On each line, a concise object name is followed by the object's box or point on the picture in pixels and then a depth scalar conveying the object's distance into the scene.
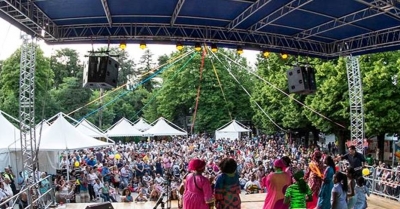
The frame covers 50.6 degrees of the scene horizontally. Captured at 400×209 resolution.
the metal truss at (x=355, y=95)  13.94
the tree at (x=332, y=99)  24.09
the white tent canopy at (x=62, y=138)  14.64
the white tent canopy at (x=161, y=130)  29.16
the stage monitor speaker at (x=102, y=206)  7.08
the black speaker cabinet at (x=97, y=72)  10.55
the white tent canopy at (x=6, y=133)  14.46
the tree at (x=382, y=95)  22.00
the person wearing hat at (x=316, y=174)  8.02
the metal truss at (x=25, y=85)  9.77
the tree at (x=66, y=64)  64.00
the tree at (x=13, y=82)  39.81
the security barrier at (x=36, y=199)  8.71
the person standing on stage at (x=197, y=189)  5.99
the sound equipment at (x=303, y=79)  12.84
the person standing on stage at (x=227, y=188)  6.01
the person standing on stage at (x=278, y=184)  6.66
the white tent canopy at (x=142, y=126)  33.84
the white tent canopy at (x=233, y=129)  34.28
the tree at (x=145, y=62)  82.60
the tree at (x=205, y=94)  45.75
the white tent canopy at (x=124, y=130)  28.67
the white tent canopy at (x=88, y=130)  21.23
